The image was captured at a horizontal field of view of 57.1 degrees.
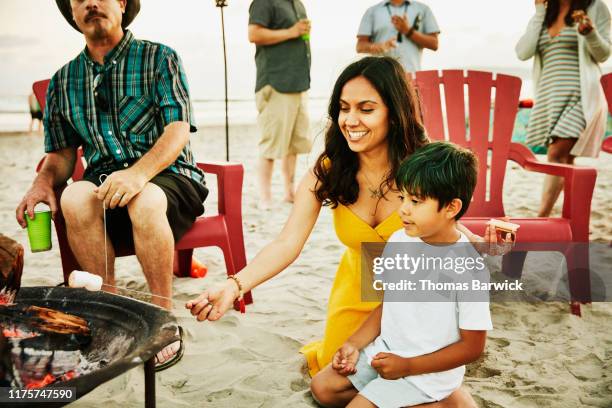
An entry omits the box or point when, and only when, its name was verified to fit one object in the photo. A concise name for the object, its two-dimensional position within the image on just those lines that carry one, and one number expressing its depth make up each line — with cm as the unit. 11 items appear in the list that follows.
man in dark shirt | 443
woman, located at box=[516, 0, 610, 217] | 342
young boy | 149
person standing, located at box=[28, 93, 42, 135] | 1160
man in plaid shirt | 227
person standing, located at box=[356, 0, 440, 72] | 440
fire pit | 129
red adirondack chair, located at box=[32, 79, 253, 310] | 249
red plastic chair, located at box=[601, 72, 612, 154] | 317
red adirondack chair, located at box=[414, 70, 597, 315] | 266
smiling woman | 182
